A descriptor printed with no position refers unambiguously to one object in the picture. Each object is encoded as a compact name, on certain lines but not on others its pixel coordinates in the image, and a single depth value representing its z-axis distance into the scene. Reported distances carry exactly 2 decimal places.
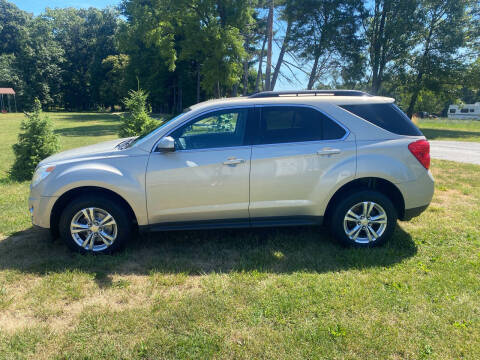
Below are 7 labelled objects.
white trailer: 57.15
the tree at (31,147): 8.01
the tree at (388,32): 24.02
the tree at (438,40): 24.75
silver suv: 3.80
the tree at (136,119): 9.32
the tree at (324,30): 21.67
